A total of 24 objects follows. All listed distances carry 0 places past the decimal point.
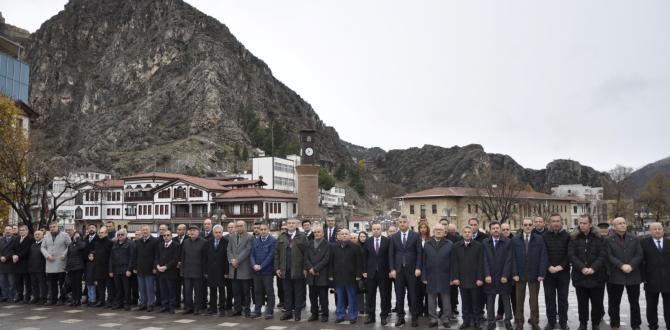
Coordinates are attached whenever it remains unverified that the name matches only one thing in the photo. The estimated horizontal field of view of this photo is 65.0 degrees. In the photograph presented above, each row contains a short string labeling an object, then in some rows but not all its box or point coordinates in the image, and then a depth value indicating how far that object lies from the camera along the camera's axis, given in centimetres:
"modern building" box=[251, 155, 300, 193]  8456
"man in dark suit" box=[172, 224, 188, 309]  1230
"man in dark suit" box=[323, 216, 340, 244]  1314
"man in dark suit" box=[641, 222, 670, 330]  920
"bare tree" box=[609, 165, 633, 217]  6777
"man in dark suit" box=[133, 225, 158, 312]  1231
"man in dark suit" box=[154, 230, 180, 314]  1209
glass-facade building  3594
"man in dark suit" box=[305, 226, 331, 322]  1105
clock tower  5550
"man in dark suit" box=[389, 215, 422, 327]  1062
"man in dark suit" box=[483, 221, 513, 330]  998
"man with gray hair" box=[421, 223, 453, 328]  1035
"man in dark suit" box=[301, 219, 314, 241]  1237
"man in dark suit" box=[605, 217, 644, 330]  927
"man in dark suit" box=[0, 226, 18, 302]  1391
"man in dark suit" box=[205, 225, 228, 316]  1173
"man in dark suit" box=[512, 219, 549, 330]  988
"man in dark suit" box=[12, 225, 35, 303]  1384
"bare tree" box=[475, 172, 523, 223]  5362
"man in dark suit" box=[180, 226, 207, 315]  1180
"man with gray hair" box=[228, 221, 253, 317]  1163
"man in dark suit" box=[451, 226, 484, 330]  1016
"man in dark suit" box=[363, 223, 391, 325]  1106
